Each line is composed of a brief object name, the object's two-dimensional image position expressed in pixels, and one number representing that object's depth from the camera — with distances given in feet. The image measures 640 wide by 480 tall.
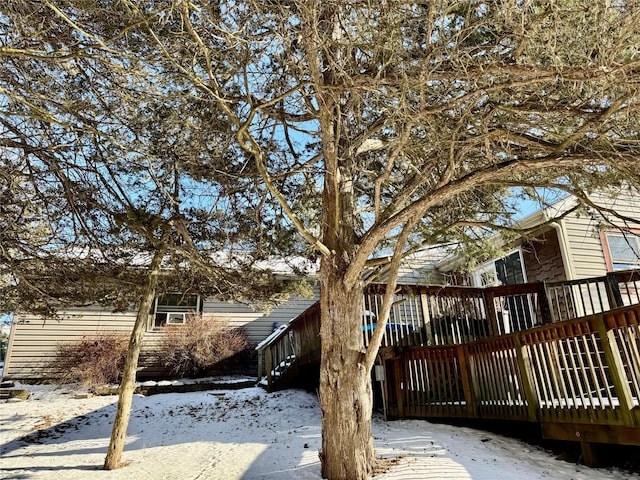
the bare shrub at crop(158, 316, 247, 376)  41.50
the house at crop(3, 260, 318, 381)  40.98
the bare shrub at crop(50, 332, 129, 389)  37.50
